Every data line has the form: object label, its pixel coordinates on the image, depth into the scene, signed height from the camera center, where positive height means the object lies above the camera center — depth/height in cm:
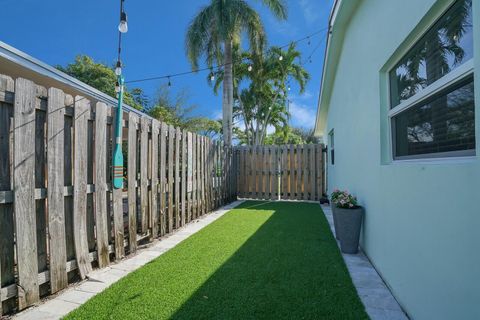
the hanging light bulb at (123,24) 312 +180
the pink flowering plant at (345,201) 346 -60
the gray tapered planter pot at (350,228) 334 -95
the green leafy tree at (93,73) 1723 +655
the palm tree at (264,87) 1573 +547
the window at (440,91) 145 +49
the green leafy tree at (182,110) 2244 +494
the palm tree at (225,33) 945 +526
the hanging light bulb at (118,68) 325 +129
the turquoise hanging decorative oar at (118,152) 300 +13
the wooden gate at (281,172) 812 -39
